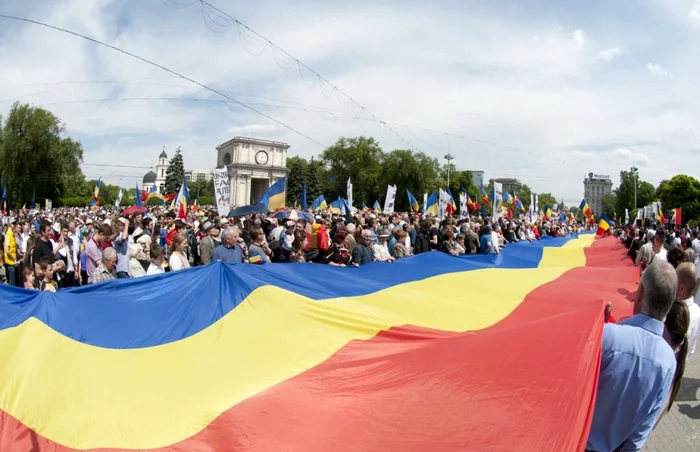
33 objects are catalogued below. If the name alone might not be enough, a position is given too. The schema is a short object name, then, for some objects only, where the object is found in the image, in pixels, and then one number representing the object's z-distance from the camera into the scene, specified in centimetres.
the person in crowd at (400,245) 1027
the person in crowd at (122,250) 736
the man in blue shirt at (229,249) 721
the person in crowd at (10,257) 1150
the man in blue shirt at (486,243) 1159
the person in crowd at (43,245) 931
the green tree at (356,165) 7950
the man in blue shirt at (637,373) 236
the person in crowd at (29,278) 688
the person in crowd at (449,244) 1148
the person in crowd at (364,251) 812
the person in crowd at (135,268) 666
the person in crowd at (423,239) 1166
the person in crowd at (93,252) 890
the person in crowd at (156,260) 644
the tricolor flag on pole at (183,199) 1659
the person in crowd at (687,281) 390
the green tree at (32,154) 5234
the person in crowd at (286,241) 1088
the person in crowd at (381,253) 914
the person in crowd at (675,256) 612
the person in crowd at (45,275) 684
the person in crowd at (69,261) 1079
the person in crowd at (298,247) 962
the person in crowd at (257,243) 767
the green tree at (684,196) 5966
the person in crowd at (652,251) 870
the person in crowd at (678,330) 293
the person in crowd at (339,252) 780
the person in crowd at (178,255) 698
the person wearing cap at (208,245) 910
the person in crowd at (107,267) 633
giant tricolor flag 269
